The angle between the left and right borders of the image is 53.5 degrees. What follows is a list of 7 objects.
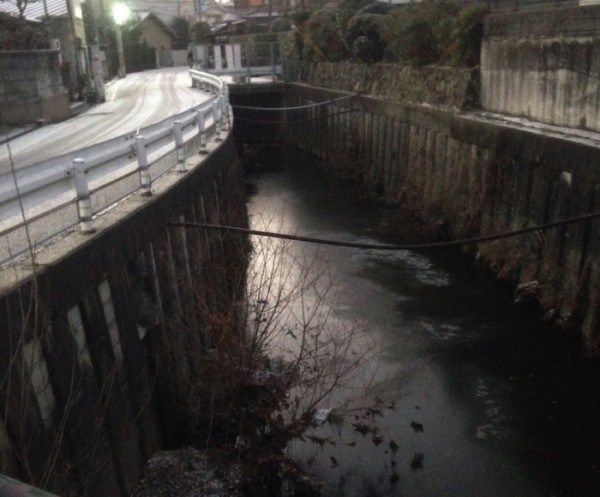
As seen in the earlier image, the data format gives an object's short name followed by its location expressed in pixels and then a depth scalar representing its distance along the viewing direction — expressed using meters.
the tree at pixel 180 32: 73.50
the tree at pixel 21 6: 21.95
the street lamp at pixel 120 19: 48.75
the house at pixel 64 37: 25.27
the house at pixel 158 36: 68.94
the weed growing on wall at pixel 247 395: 7.16
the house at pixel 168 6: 96.75
